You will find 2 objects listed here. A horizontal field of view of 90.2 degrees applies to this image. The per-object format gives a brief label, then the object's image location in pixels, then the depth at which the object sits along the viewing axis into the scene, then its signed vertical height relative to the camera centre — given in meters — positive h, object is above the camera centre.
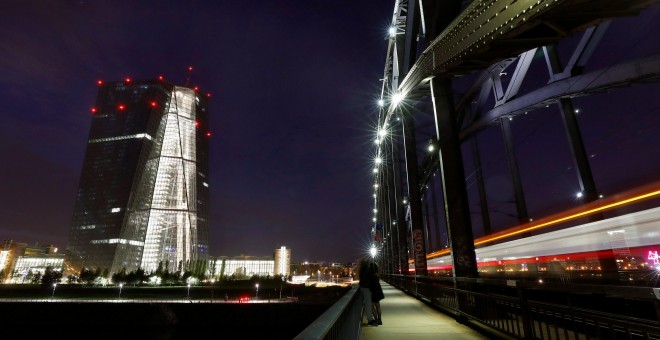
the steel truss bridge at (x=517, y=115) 6.43 +4.91
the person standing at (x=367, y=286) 8.06 -0.39
